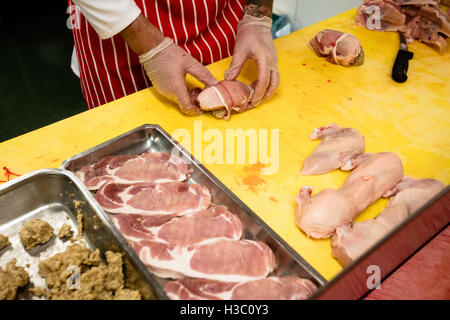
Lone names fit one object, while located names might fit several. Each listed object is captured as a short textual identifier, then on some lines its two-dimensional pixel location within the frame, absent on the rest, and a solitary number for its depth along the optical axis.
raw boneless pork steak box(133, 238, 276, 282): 0.81
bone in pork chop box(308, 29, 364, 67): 1.20
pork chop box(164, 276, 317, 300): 0.78
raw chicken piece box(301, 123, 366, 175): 0.96
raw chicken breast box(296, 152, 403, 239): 0.86
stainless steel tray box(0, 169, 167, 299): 0.84
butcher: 1.02
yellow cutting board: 0.94
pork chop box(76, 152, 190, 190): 0.94
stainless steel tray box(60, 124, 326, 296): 0.82
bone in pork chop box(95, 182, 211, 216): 0.90
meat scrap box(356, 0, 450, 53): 1.29
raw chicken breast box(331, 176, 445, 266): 0.83
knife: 1.17
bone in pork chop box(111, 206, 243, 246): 0.85
